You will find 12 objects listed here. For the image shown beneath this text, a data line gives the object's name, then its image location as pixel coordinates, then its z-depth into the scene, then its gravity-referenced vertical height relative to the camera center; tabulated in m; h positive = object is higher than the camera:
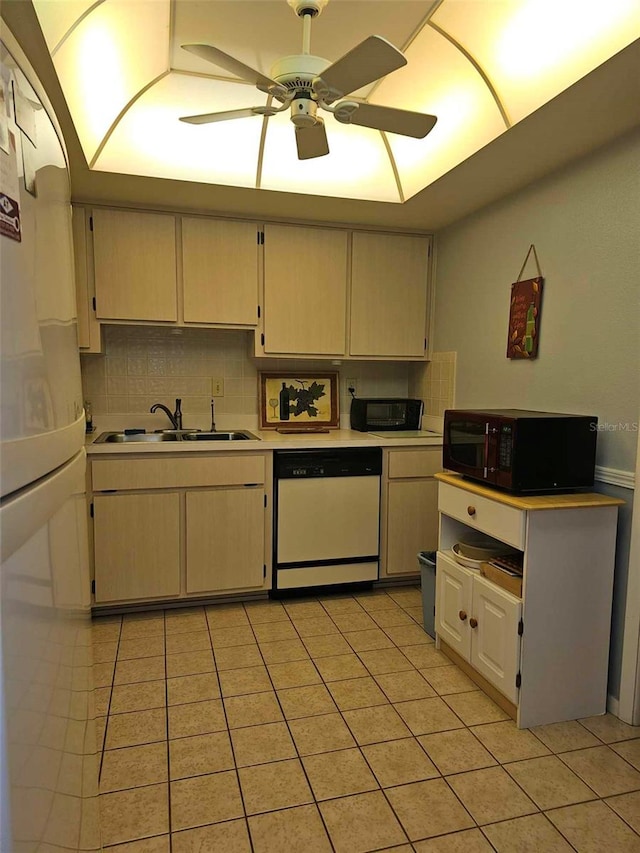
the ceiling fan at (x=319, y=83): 1.54 +0.93
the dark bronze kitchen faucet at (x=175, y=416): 3.43 -0.23
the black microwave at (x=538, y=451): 2.11 -0.26
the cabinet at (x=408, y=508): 3.33 -0.78
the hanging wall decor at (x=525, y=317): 2.59 +0.33
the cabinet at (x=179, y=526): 2.90 -0.81
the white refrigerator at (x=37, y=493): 0.52 -0.13
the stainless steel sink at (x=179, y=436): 3.33 -0.35
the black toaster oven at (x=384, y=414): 3.65 -0.22
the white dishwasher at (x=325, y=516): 3.15 -0.80
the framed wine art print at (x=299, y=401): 3.67 -0.14
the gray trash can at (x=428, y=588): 2.77 -1.06
